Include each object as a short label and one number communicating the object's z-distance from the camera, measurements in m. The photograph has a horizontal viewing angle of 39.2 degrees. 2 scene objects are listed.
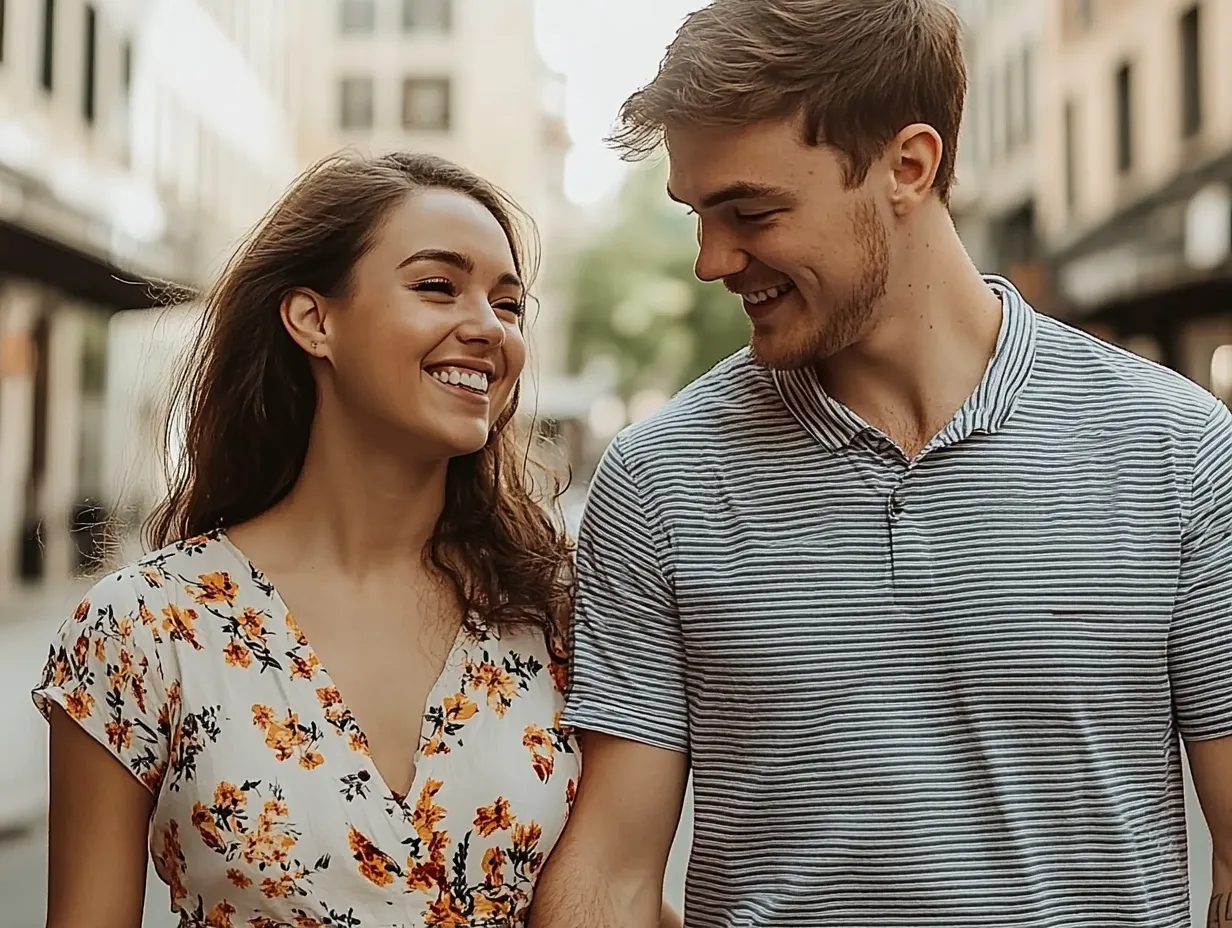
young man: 2.31
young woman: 2.47
